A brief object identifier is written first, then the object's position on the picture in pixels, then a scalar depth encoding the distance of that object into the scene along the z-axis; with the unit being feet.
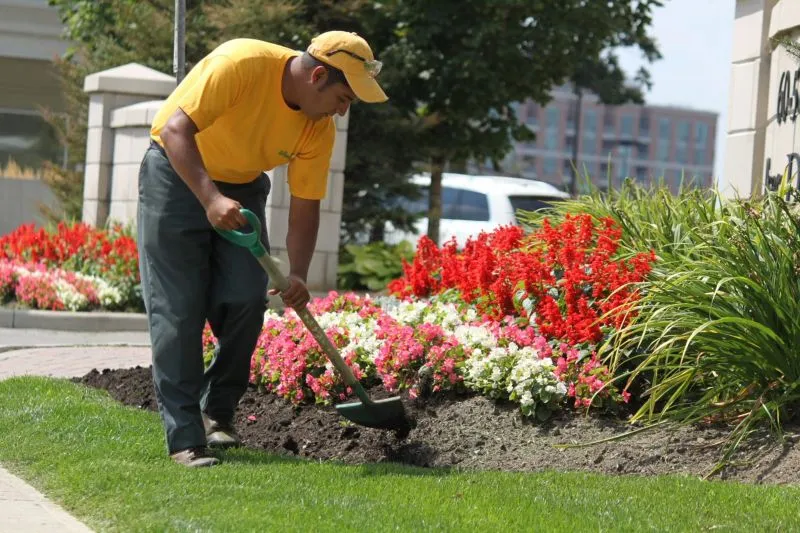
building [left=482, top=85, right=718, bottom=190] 442.91
